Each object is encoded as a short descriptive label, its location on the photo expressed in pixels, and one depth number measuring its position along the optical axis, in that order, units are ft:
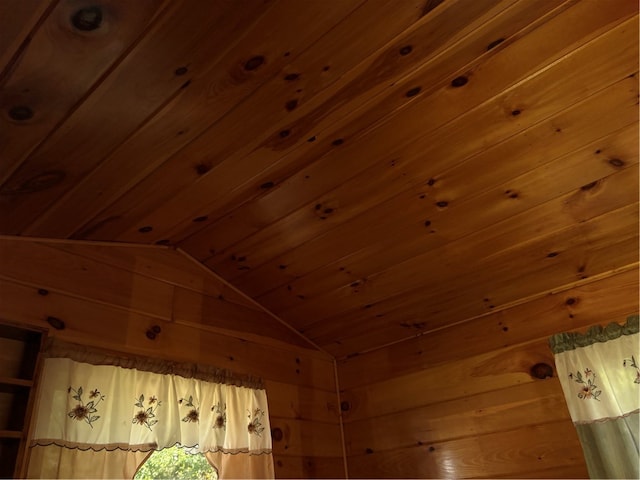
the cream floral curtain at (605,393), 6.20
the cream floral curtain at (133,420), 5.54
